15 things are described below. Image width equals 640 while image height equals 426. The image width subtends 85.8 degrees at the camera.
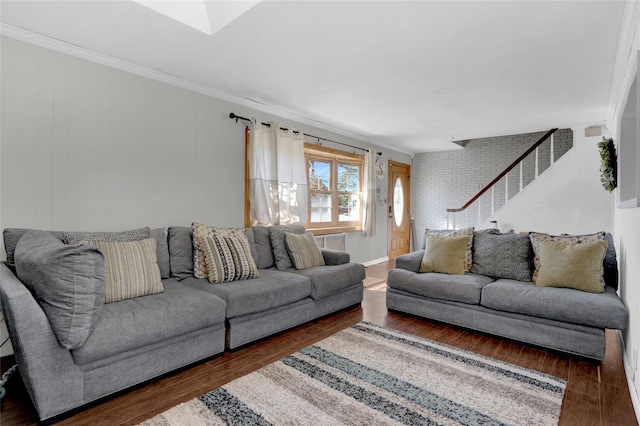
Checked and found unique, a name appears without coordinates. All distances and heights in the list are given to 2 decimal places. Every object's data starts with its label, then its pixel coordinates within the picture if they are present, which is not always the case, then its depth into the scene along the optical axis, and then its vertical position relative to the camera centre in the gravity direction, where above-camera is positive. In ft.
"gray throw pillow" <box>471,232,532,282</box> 10.83 -1.37
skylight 7.54 +4.66
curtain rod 13.03 +3.79
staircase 21.48 +1.60
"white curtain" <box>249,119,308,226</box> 13.64 +1.61
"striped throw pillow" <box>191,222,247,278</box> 10.05 -0.91
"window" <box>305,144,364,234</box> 17.87 +1.42
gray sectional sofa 5.71 -2.21
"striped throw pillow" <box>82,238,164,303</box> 7.84 -1.30
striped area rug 6.07 -3.56
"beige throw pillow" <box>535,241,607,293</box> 9.19 -1.44
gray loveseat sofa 8.33 -2.49
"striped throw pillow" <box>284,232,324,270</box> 12.09 -1.30
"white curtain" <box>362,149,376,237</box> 20.13 +1.32
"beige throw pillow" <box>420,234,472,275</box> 11.61 -1.42
